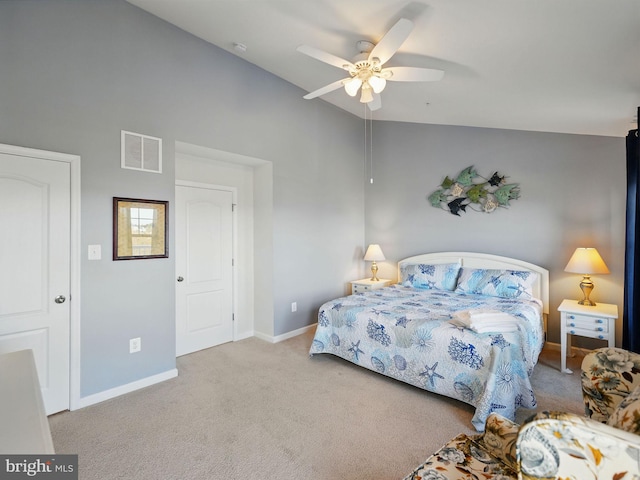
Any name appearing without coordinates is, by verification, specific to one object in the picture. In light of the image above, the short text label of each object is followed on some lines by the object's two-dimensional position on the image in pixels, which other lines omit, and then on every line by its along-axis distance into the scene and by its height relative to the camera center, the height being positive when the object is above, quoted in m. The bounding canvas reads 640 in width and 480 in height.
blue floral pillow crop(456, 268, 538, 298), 3.75 -0.53
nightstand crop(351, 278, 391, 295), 4.83 -0.69
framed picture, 2.83 +0.09
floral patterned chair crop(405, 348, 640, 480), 0.76 -0.56
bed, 2.44 -0.79
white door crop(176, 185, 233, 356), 3.75 -0.36
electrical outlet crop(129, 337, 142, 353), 2.91 -0.95
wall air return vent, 2.85 +0.77
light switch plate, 2.68 -0.11
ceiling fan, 2.33 +1.32
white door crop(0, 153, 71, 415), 2.33 -0.20
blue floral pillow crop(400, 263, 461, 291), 4.30 -0.51
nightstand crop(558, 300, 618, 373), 3.04 -0.80
